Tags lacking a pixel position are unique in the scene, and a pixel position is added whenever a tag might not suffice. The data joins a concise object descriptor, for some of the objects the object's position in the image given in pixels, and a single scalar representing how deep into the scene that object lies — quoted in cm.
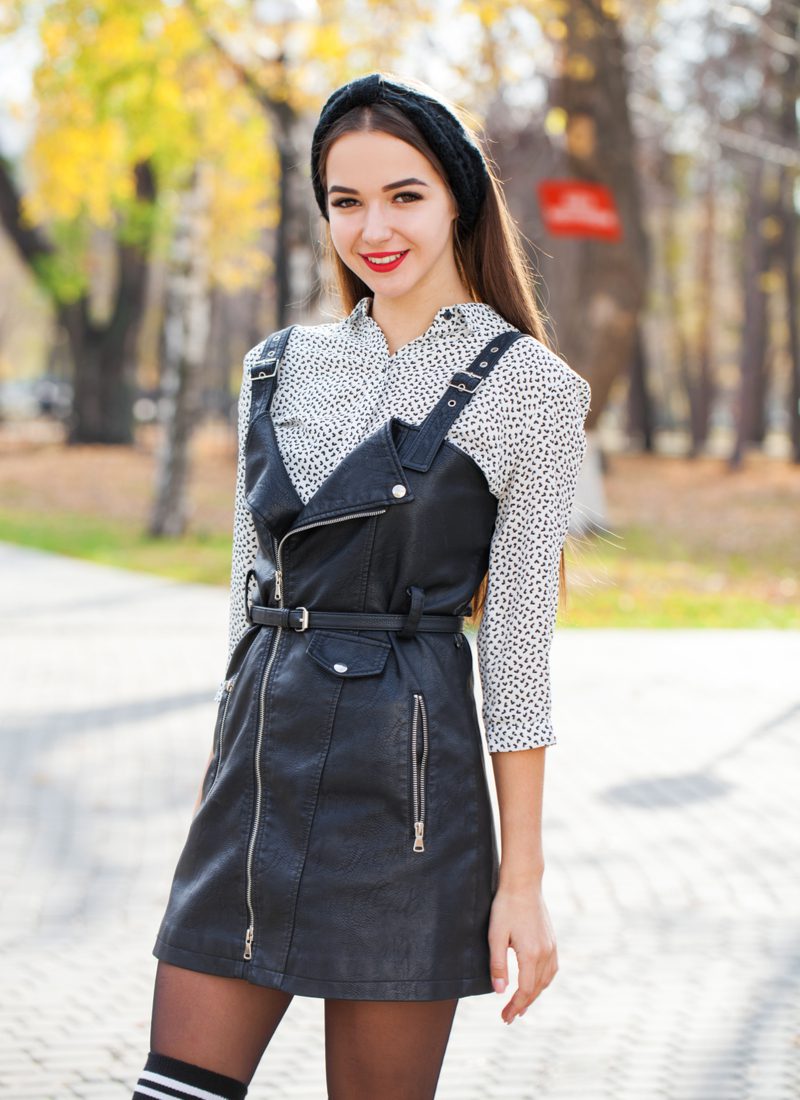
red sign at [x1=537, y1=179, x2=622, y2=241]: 1403
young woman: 217
